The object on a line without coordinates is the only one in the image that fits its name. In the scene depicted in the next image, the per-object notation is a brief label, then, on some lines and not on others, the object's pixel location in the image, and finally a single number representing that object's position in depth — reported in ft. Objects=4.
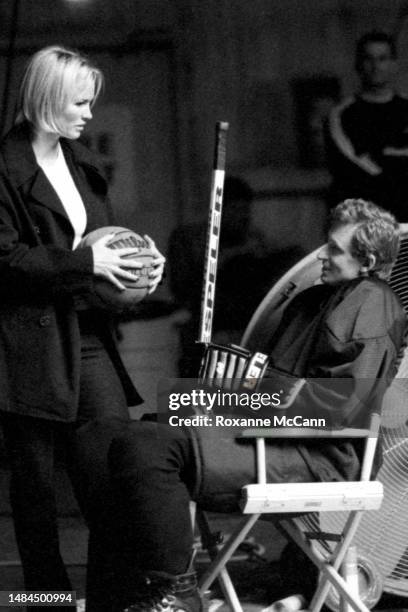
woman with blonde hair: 21.90
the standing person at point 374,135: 29.43
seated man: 19.57
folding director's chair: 20.37
